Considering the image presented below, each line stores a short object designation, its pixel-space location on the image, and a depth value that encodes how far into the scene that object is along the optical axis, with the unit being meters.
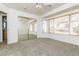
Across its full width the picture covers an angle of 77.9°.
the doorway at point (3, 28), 3.14
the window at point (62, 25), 3.86
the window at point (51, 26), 4.94
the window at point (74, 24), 3.42
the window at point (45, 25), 5.27
